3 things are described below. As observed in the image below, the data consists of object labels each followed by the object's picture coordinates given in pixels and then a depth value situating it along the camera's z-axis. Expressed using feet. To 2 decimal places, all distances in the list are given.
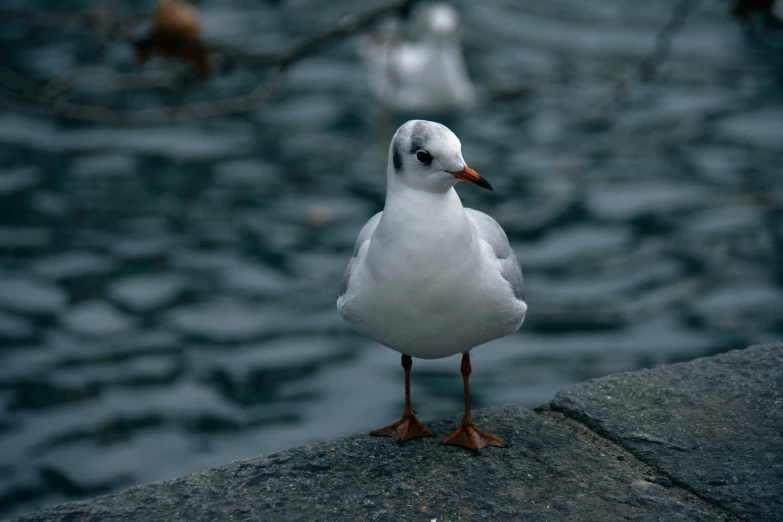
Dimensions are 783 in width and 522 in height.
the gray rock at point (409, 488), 19.42
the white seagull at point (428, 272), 20.98
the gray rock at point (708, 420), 19.77
